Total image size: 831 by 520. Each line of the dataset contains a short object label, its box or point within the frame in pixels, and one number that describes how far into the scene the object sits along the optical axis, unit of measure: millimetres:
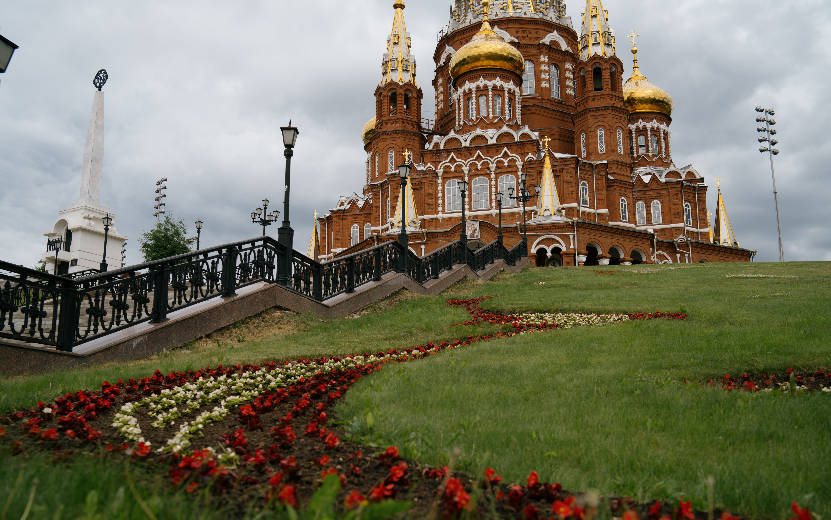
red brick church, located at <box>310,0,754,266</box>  40281
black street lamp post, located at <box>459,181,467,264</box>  21750
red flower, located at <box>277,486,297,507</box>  2418
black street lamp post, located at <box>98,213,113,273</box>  32238
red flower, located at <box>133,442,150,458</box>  3174
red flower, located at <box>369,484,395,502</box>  2521
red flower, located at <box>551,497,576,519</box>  2332
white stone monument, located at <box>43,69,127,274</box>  34688
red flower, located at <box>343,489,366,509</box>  2393
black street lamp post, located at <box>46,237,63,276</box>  33781
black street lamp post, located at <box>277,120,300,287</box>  12837
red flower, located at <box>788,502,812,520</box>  2191
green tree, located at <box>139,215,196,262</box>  46250
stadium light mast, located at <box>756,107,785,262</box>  38125
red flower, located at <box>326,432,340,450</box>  3695
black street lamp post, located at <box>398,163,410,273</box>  16828
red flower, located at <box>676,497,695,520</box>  2476
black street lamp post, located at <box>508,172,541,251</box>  30906
